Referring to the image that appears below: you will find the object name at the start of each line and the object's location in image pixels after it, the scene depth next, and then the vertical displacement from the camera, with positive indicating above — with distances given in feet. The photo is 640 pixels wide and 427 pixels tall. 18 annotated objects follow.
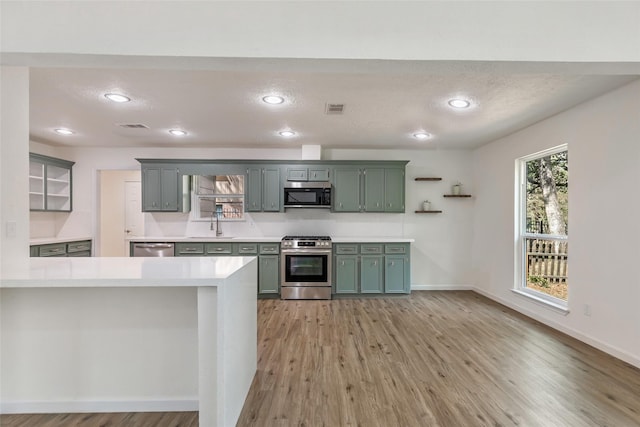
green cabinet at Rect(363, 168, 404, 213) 16.66 +1.29
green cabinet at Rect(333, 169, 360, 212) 16.66 +1.23
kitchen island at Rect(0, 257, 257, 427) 6.32 -2.89
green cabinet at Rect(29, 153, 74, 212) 14.66 +1.42
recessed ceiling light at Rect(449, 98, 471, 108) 9.96 +3.74
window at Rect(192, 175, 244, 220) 17.01 +0.83
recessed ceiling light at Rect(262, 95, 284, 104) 9.79 +3.76
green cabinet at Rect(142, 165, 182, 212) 16.35 +1.28
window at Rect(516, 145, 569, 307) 11.66 -0.52
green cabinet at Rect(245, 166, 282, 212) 16.52 +1.36
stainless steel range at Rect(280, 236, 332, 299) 15.49 -2.97
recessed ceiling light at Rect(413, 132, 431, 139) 14.10 +3.73
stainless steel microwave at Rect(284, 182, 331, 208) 16.40 +0.93
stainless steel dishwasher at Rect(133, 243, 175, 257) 15.60 -1.92
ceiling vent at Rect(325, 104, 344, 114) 10.49 +3.73
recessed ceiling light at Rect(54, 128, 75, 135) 13.74 +3.72
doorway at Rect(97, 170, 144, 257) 20.53 -0.13
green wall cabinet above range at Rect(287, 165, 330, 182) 16.55 +2.15
